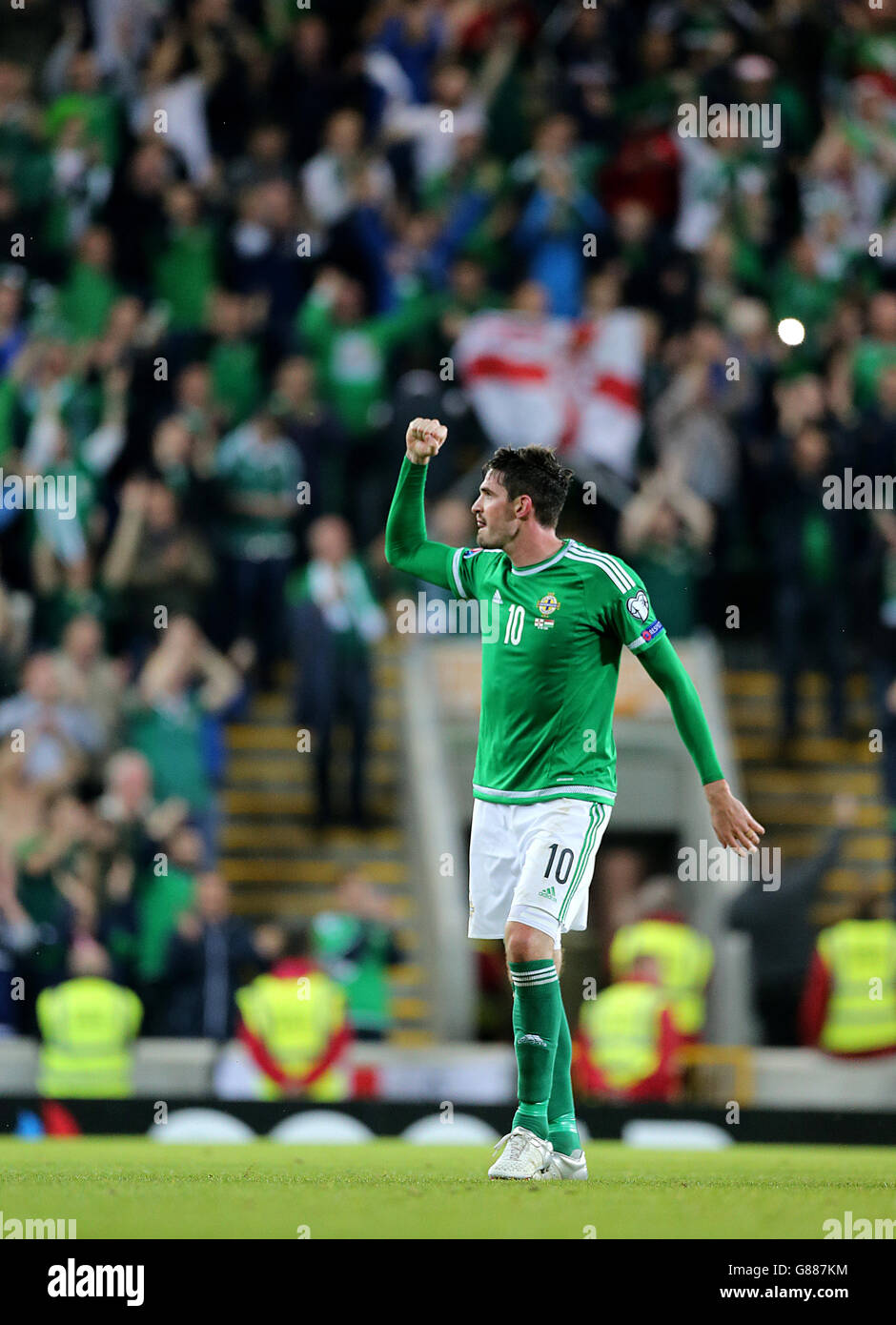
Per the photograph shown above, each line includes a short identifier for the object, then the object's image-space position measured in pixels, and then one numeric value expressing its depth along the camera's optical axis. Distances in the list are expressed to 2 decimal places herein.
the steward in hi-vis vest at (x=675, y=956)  13.26
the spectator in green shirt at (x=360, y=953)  13.23
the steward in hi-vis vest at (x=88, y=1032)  12.55
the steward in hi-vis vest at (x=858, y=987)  13.15
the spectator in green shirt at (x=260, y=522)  14.92
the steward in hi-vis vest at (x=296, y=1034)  12.52
